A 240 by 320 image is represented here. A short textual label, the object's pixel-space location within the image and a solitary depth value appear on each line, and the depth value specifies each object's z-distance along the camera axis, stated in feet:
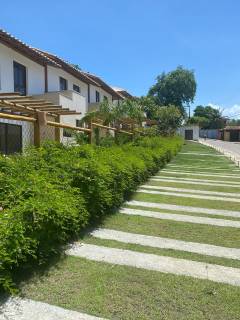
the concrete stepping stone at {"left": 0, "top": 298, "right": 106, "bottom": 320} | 6.93
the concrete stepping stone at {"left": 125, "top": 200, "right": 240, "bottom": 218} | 15.90
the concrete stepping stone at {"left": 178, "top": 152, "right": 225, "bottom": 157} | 60.48
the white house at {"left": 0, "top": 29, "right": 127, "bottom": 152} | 31.94
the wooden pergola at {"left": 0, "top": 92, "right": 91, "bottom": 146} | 14.11
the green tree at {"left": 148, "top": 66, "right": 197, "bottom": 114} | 141.84
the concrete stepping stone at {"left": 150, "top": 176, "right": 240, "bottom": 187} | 24.84
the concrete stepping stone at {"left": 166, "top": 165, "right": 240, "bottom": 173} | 35.65
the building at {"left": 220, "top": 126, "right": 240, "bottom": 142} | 179.27
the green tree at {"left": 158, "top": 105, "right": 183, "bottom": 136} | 94.15
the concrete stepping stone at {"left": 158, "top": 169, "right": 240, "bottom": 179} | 30.42
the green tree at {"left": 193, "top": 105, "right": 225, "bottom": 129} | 210.12
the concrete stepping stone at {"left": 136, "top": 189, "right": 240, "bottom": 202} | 19.09
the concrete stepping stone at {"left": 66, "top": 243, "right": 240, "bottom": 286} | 9.16
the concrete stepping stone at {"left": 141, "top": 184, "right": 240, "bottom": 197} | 20.73
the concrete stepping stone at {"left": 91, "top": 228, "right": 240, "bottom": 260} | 10.83
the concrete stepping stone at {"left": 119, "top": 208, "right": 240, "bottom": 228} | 14.11
